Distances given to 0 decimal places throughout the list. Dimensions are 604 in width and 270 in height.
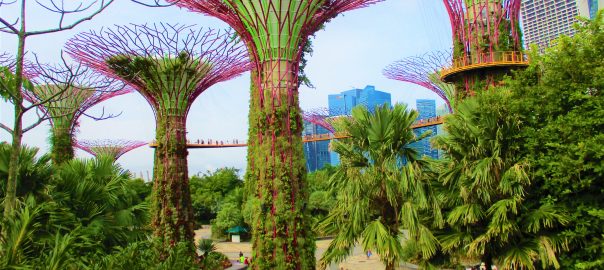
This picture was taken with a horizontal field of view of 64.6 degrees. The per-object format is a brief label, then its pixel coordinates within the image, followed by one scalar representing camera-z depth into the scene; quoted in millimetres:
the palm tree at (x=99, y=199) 8070
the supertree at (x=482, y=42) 15271
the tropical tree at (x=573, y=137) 7441
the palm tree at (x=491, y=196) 7727
